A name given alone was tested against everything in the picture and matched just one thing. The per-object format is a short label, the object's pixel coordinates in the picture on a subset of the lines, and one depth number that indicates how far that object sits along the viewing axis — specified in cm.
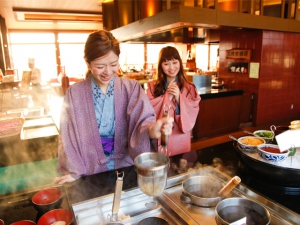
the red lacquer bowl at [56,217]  104
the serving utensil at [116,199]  93
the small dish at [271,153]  133
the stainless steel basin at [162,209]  107
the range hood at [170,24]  395
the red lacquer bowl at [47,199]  110
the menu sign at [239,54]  577
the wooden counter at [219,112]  522
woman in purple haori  153
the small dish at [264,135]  167
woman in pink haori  262
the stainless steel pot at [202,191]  113
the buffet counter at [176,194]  110
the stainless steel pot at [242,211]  102
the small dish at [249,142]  151
